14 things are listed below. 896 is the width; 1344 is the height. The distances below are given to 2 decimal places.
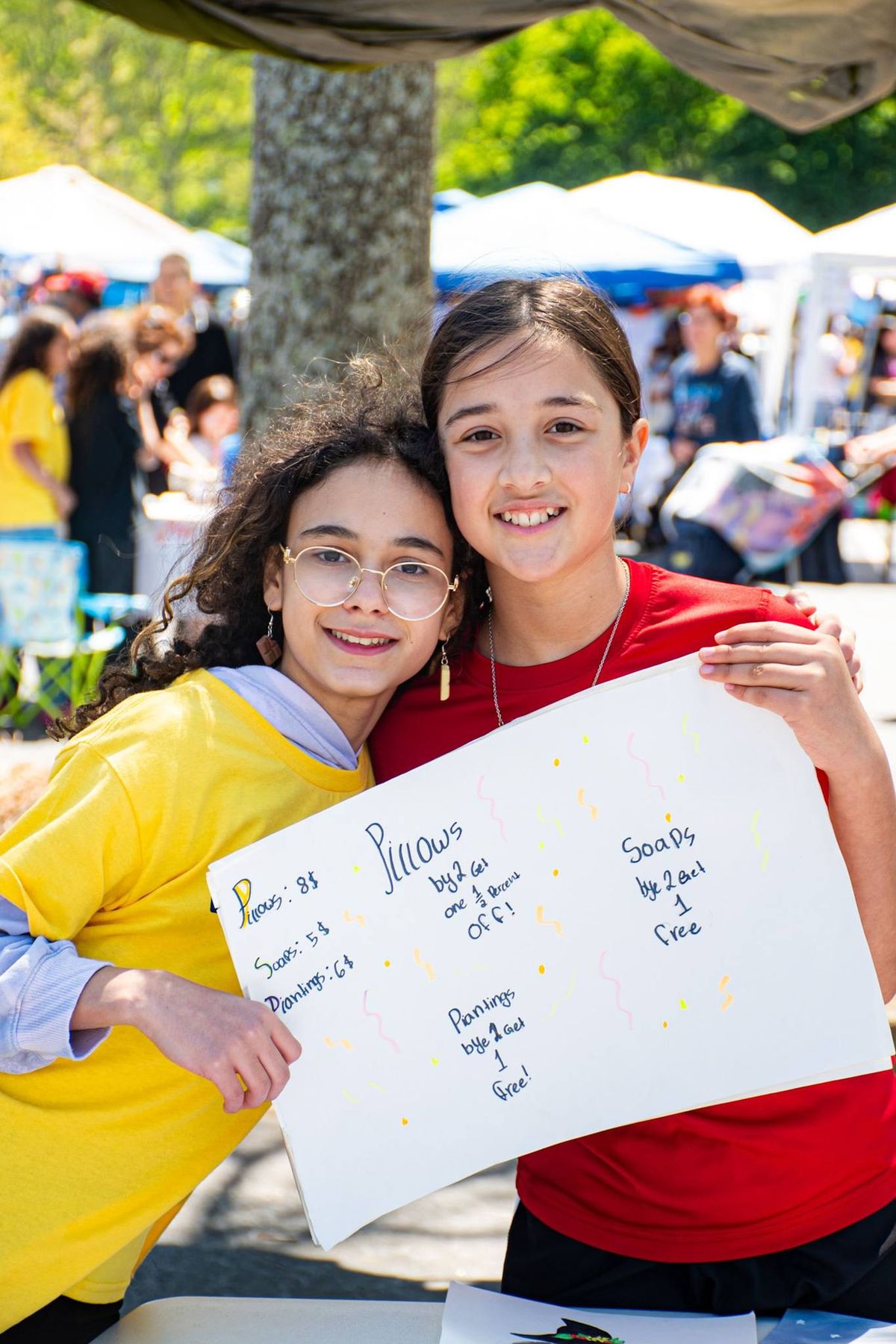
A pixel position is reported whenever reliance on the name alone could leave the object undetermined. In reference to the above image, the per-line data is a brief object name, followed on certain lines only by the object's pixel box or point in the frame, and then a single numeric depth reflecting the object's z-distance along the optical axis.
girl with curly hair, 1.71
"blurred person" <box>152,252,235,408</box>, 10.05
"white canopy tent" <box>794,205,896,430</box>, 13.24
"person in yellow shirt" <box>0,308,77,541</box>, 7.50
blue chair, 6.97
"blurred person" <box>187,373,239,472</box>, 8.88
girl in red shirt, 1.86
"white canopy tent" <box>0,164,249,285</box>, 13.64
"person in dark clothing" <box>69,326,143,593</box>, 7.55
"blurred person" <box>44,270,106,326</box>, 10.84
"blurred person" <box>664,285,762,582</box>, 9.60
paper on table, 1.84
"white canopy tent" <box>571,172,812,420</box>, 13.09
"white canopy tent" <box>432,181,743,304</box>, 11.80
